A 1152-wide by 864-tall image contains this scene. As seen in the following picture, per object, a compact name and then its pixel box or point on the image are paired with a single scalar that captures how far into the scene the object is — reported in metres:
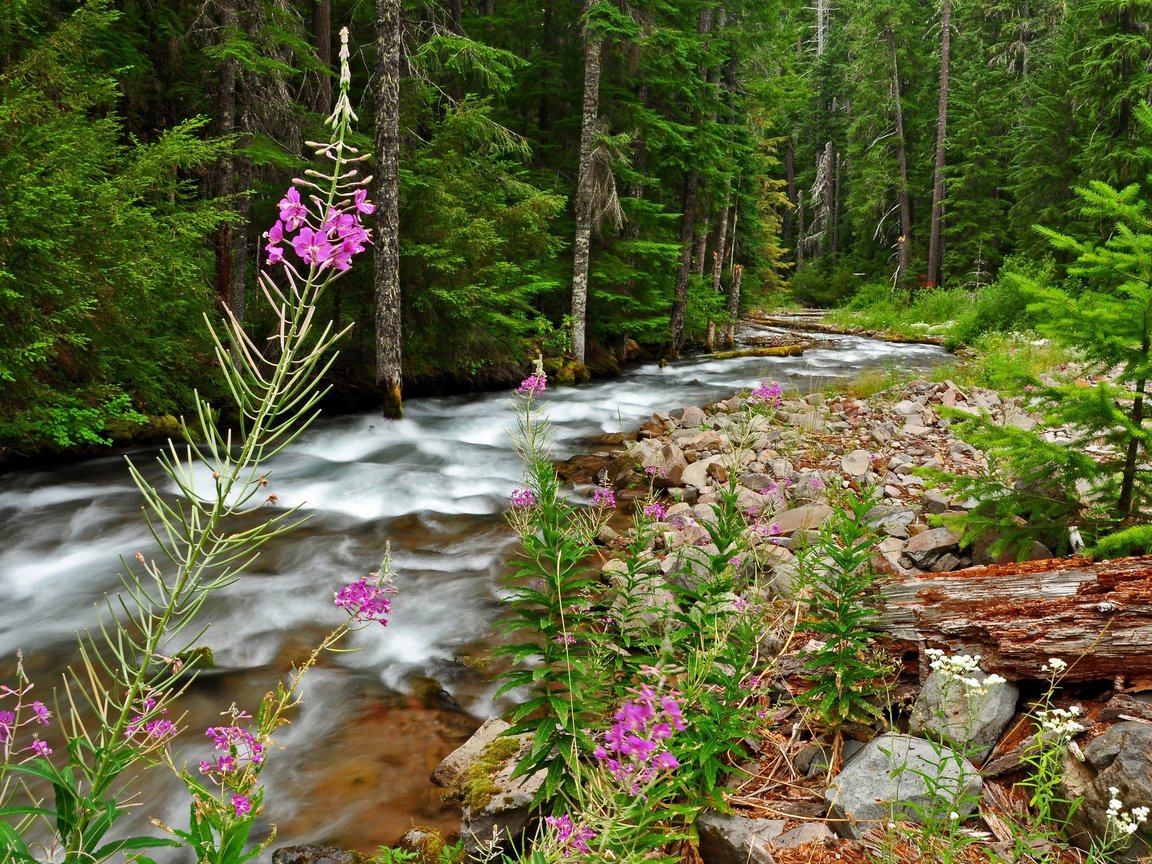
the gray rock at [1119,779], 2.23
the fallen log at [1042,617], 2.79
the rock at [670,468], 7.94
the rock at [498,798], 3.01
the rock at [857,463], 7.40
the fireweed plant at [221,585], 1.24
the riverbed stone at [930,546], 4.89
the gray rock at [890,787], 2.52
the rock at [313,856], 3.32
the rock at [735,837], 2.47
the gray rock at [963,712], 2.78
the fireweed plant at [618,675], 2.05
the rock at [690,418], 11.03
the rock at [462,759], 3.84
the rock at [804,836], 2.53
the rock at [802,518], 5.77
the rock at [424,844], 3.22
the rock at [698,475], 7.75
